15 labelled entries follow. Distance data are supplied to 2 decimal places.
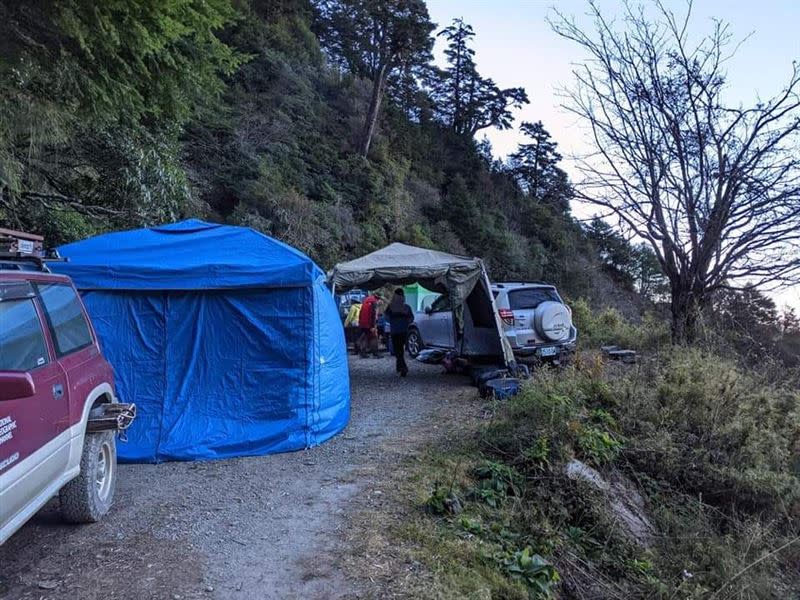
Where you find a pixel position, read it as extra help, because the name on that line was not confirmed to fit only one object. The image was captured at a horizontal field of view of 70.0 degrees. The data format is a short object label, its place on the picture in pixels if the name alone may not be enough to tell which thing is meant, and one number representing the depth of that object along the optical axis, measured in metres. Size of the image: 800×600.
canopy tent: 10.32
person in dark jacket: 11.71
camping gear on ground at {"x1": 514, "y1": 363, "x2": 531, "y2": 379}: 10.16
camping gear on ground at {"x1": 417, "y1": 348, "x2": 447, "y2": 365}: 14.34
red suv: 3.06
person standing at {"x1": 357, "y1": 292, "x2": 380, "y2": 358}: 15.62
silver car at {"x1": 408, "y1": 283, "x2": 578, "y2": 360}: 11.28
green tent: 21.34
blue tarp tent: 6.50
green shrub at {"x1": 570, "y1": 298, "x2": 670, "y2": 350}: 13.78
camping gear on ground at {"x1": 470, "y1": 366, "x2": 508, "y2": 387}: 10.20
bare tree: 10.80
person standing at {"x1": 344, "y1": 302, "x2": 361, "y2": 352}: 17.08
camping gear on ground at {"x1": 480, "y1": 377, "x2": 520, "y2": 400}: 9.08
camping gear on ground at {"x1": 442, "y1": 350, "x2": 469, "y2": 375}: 12.36
